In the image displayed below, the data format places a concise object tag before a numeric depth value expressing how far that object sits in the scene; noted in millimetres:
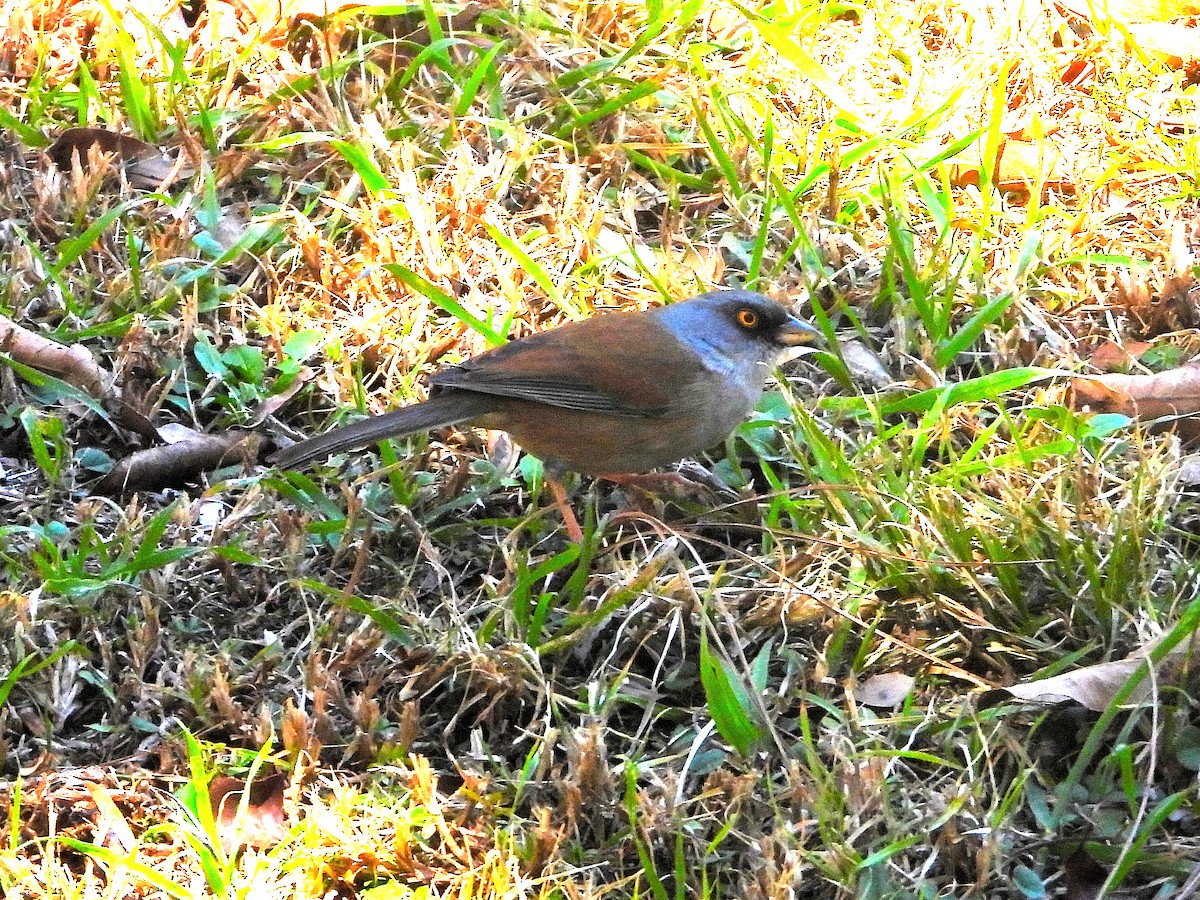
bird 8461
